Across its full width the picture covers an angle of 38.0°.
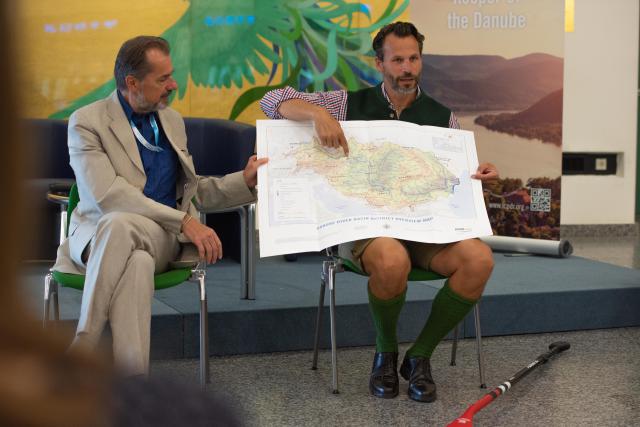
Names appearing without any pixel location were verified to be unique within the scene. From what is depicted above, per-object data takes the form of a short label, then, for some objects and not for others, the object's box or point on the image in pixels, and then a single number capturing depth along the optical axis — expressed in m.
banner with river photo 5.78
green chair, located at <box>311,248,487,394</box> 3.23
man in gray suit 2.91
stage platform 3.83
